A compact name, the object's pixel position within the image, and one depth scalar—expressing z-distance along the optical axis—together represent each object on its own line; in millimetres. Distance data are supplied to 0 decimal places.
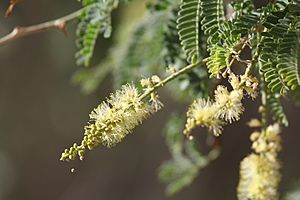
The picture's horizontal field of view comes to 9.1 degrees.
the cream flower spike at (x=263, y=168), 1083
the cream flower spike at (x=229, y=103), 1010
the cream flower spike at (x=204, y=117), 1033
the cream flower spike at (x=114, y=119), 997
